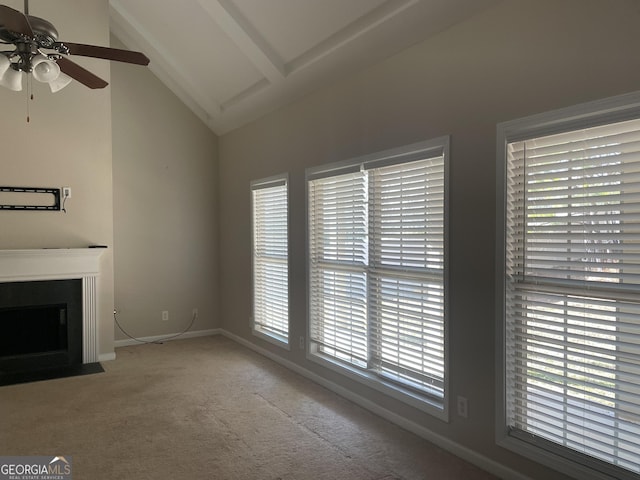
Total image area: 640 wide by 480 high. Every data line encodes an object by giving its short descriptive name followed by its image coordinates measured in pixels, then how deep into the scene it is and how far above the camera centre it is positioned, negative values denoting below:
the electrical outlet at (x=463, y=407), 2.70 -1.01
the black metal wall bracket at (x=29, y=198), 4.30 +0.37
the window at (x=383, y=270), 2.94 -0.24
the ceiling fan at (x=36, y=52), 2.11 +0.98
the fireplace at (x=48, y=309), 4.27 -0.70
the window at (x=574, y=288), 2.00 -0.25
